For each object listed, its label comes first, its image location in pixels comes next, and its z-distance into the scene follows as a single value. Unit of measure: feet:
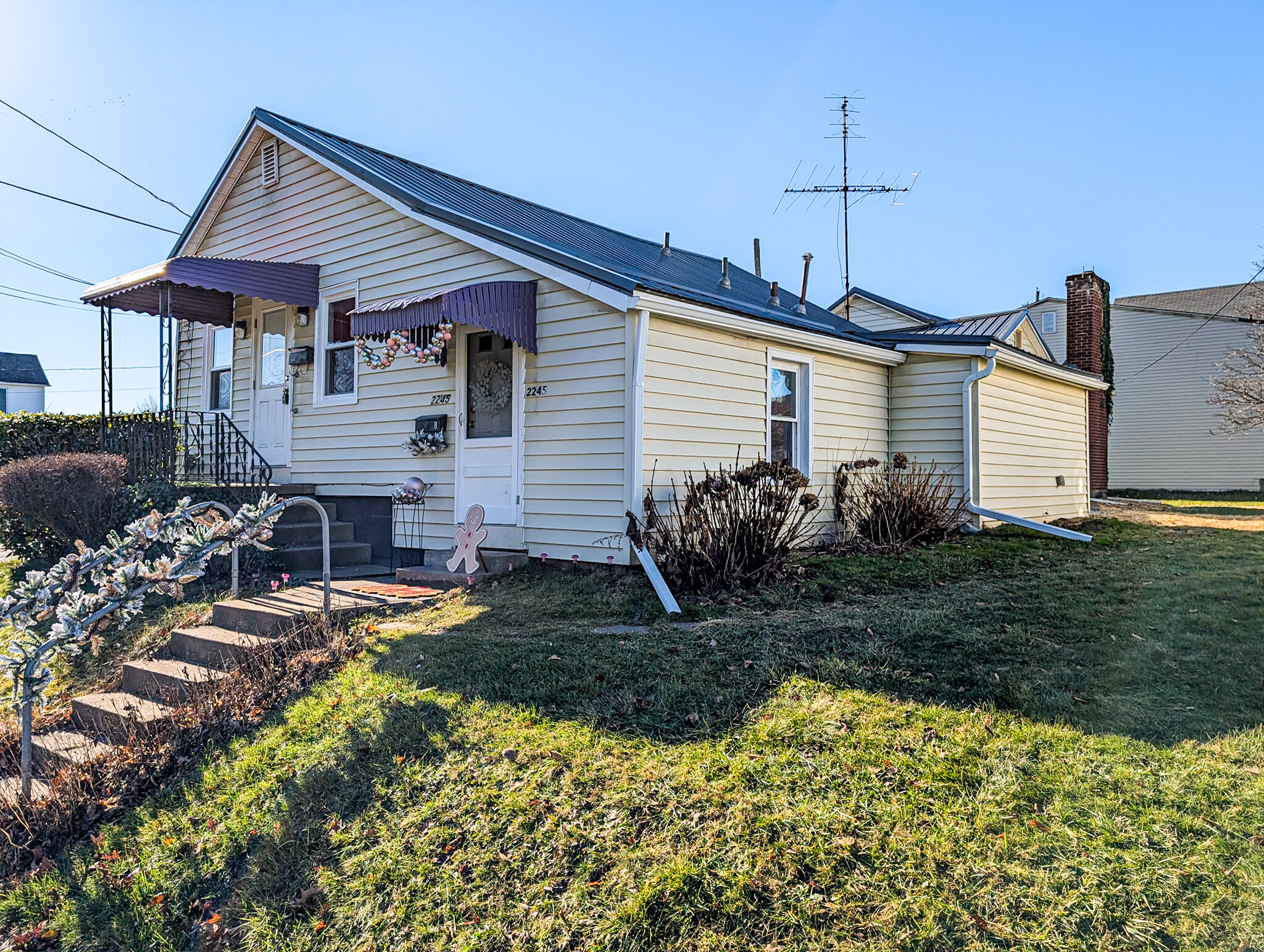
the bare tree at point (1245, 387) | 62.85
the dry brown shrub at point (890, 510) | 31.12
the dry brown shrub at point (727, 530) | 23.15
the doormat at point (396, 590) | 24.20
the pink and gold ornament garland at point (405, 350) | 26.25
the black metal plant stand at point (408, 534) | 30.12
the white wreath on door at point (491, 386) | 27.68
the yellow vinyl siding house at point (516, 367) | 24.80
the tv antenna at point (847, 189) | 52.49
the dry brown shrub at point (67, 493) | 27.17
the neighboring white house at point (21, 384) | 122.21
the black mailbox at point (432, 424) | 29.07
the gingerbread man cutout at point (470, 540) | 25.96
